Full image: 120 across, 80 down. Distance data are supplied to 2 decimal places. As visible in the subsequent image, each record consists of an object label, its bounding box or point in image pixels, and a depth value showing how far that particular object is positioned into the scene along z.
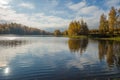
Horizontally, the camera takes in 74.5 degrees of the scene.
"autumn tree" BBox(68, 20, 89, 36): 74.93
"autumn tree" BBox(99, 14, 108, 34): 59.88
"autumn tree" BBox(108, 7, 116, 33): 50.71
